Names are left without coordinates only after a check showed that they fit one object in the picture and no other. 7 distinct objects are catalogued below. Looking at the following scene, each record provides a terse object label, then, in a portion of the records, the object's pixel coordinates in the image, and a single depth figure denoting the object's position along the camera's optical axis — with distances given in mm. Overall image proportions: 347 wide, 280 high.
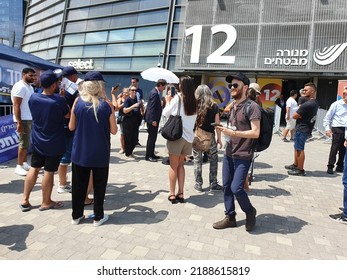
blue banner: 5871
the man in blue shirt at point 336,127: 6291
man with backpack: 3062
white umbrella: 7562
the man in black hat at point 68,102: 4101
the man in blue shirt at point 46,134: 3455
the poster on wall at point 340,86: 11094
